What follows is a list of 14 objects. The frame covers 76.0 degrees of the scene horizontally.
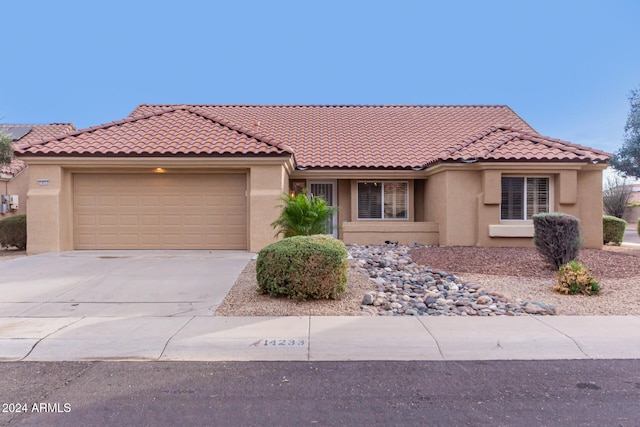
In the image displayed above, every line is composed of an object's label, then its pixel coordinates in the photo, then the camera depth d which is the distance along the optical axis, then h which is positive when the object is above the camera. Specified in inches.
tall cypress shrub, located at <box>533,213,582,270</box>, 369.7 -26.8
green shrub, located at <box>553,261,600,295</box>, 309.0 -56.6
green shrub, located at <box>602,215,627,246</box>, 653.3 -33.3
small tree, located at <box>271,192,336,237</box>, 415.8 -8.0
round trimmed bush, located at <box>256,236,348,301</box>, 278.8 -41.9
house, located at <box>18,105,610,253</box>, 488.1 +30.5
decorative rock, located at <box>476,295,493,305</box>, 287.7 -64.5
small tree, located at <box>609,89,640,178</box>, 1071.0 +158.1
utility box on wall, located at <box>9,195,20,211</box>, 691.4 +13.6
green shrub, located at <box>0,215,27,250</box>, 540.4 -28.9
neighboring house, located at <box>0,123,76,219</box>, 681.6 +42.1
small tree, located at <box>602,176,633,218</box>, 1128.2 +25.6
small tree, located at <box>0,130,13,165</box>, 565.0 +85.0
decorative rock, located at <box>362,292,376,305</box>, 283.6 -62.7
